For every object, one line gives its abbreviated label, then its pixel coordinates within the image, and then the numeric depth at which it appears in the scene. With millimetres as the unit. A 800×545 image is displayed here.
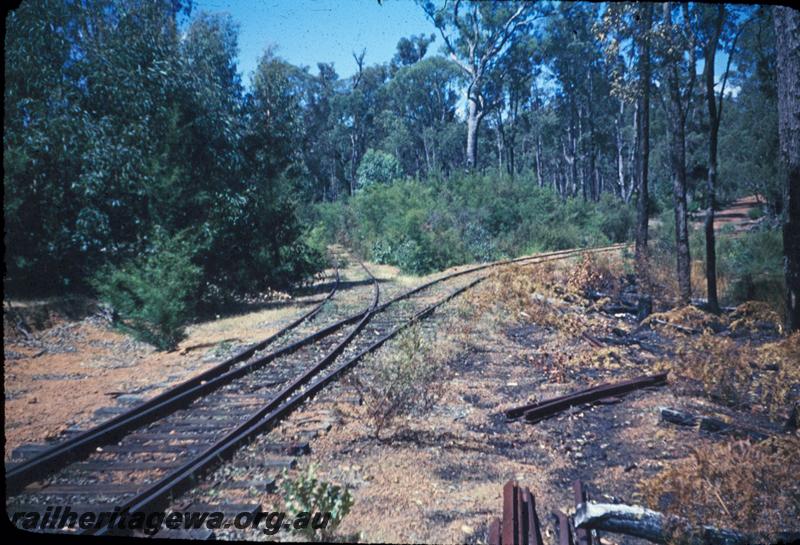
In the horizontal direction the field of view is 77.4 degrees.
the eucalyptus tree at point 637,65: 10859
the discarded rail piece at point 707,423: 4754
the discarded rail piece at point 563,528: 3441
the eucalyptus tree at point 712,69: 10359
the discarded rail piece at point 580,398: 5695
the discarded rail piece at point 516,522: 3326
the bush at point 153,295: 9656
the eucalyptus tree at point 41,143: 11234
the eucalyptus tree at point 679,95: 10656
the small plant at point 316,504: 3434
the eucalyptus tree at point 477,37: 30672
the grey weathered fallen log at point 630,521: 3422
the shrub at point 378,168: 42781
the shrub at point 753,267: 11284
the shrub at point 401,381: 5574
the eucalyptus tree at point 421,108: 47219
